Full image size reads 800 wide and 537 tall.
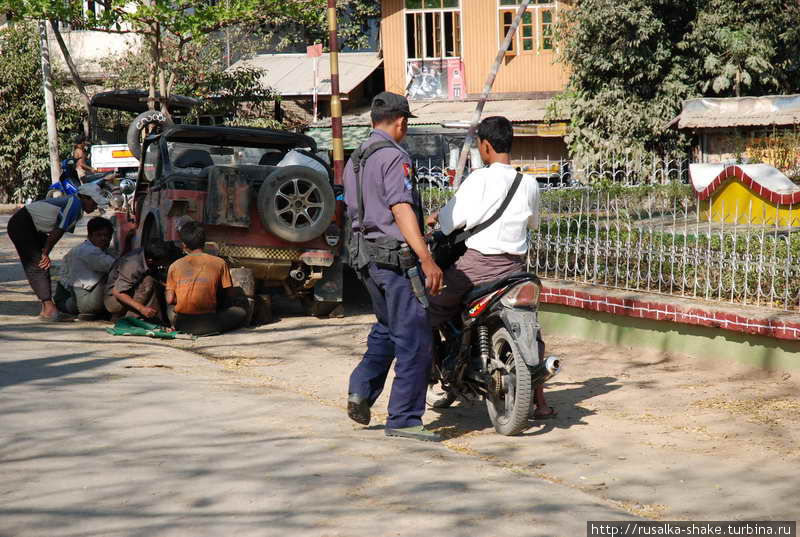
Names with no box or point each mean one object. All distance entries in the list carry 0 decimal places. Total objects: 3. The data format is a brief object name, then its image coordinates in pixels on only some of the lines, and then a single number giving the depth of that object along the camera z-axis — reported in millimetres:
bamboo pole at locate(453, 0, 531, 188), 15609
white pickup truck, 25500
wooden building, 29734
